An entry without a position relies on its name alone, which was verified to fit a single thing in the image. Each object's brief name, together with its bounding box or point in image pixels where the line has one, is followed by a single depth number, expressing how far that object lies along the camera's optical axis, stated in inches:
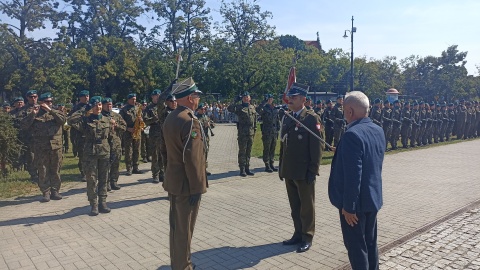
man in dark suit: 142.8
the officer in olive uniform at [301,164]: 210.4
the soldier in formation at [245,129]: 428.1
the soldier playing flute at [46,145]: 314.7
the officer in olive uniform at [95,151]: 276.4
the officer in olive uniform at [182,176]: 165.2
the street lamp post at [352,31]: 1217.4
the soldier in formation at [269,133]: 454.6
